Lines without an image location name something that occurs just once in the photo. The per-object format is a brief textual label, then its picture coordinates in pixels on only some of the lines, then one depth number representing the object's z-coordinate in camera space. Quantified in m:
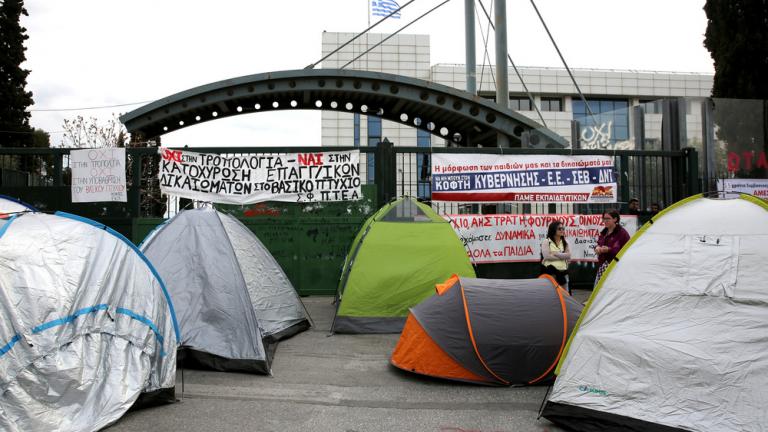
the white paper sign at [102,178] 11.06
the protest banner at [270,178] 11.19
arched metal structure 13.26
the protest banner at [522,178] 11.38
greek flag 43.00
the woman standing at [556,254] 8.55
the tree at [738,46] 20.94
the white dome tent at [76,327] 4.27
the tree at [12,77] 27.06
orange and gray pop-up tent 5.77
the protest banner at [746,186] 14.48
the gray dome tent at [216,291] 6.36
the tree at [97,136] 26.77
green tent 8.23
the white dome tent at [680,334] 4.23
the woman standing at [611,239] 8.53
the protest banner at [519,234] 11.20
